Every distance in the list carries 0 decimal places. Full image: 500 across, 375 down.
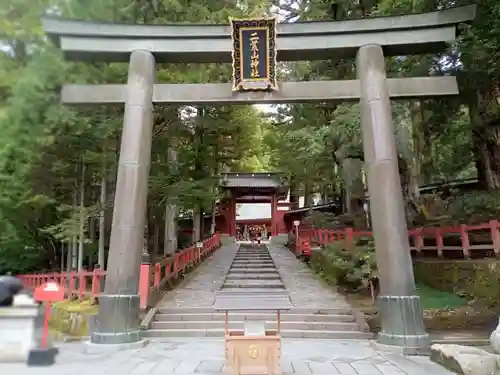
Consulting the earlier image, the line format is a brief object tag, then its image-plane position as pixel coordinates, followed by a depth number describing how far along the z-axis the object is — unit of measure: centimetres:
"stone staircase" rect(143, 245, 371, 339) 917
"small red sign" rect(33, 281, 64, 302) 641
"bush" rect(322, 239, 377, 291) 1236
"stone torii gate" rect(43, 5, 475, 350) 810
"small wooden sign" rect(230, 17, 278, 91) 891
